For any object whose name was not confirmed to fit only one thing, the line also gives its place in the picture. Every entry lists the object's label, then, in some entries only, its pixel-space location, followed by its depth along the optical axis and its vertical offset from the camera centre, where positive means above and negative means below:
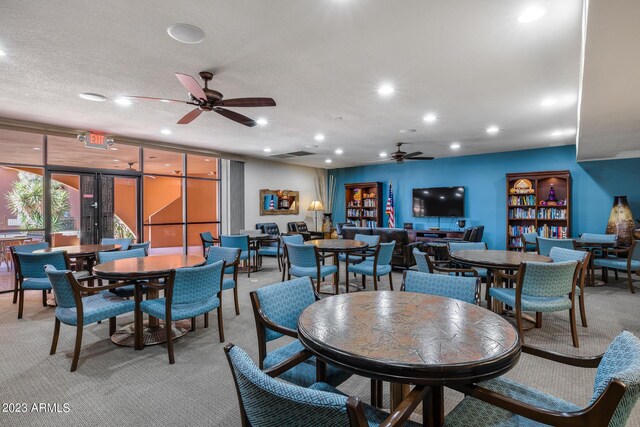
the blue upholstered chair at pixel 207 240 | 6.43 -0.57
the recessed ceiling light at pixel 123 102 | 4.21 +1.47
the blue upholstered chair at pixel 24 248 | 4.26 -0.52
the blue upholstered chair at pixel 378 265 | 4.54 -0.79
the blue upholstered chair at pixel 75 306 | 2.62 -0.84
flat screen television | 8.65 +0.28
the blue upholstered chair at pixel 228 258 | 3.71 -0.58
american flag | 9.67 -0.01
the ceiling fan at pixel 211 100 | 3.20 +1.17
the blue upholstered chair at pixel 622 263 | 4.97 -0.82
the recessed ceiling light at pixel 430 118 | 5.00 +1.50
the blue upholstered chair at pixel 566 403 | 0.98 -0.67
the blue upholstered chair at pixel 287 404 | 0.85 -0.54
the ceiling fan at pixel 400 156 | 6.80 +1.21
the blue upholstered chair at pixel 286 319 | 1.69 -0.63
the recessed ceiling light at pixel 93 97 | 4.02 +1.46
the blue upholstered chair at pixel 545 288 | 2.87 -0.69
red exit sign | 5.77 +1.29
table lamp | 10.22 +0.18
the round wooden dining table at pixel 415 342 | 1.17 -0.55
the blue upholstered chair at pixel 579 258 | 3.38 -0.52
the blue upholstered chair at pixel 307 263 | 4.35 -0.70
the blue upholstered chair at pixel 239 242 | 5.89 -0.57
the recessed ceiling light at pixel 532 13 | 2.32 +1.47
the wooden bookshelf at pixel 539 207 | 7.19 +0.11
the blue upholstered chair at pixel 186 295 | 2.75 -0.75
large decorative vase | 6.31 -0.18
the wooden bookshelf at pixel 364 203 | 10.12 +0.27
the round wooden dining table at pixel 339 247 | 4.58 -0.52
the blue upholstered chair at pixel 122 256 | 3.42 -0.55
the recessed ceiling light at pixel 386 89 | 3.83 +1.50
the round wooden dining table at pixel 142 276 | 2.92 -0.58
